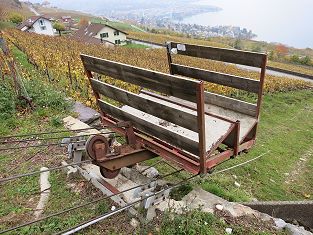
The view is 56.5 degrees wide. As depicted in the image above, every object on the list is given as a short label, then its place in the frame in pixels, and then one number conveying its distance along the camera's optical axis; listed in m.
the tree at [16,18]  63.69
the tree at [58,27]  62.06
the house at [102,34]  50.49
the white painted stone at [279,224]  4.02
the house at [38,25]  54.06
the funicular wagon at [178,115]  3.08
